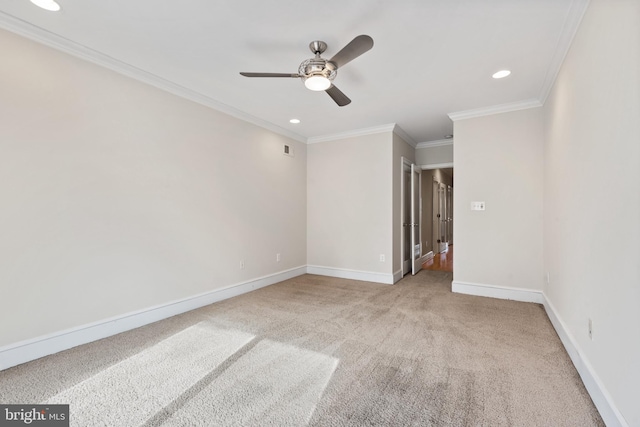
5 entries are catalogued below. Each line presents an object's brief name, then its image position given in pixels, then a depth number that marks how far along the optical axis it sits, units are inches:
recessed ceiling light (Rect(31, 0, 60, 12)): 74.6
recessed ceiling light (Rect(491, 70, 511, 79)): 111.0
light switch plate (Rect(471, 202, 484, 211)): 153.7
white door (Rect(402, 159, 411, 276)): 198.7
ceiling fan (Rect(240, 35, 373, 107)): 80.3
